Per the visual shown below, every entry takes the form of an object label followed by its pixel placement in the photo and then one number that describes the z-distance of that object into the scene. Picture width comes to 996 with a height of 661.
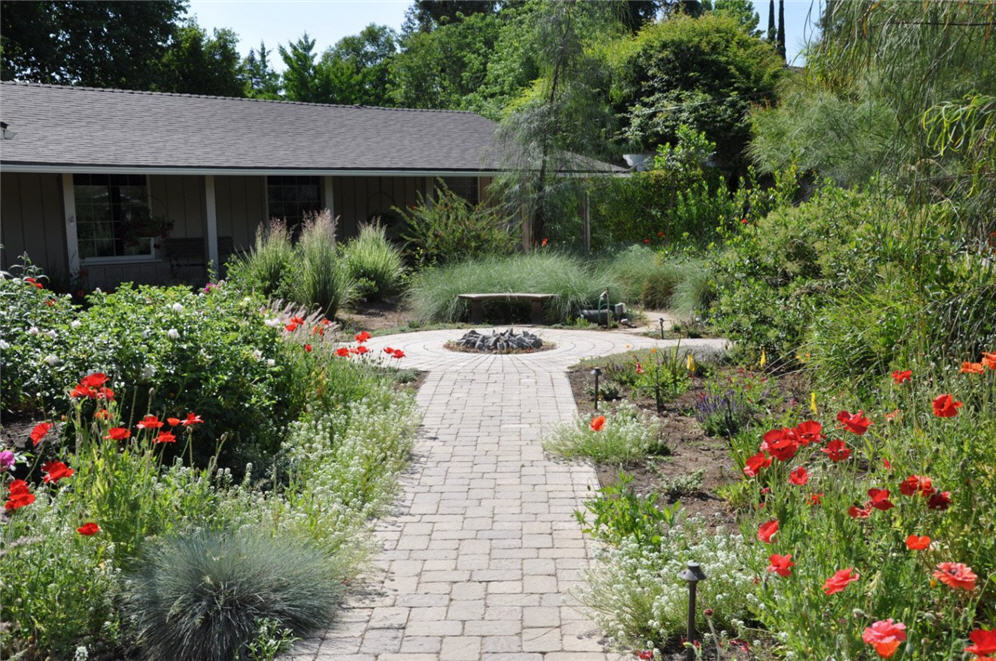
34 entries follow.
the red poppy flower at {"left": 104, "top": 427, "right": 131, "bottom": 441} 3.31
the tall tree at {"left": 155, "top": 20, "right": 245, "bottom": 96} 30.27
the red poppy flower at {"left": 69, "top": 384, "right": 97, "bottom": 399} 3.61
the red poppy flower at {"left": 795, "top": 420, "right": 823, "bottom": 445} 2.88
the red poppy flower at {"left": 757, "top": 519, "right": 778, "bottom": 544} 2.52
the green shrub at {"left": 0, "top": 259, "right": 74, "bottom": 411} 4.61
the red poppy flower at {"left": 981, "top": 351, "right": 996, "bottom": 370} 3.16
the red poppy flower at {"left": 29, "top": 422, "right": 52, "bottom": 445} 3.20
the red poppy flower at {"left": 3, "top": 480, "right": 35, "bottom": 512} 2.75
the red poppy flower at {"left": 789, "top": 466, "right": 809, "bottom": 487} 2.74
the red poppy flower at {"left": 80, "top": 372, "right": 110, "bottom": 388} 3.54
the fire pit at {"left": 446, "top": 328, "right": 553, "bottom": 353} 9.91
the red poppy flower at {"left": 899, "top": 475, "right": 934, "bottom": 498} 2.59
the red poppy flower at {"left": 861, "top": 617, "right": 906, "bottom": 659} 1.86
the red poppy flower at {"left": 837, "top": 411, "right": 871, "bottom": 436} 2.85
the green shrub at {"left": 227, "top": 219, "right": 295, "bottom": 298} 12.04
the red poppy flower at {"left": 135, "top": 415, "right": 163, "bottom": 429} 3.47
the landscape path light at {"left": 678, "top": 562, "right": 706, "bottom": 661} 2.71
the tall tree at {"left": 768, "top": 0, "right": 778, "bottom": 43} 35.46
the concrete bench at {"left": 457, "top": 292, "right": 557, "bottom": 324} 12.18
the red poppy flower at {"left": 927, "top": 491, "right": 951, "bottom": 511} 2.59
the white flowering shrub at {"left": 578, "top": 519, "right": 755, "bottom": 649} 3.22
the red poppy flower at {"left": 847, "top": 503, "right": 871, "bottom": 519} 2.59
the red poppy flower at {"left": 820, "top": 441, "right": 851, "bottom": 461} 2.84
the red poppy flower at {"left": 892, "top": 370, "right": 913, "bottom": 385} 3.52
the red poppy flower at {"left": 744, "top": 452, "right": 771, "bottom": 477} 2.84
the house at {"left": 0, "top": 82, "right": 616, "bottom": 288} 14.20
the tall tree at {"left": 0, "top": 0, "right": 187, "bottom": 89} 26.05
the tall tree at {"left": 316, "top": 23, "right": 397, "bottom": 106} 36.59
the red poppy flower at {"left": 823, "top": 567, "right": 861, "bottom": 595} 2.20
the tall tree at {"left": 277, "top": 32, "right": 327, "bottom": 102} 37.16
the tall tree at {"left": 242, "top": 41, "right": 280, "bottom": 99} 42.88
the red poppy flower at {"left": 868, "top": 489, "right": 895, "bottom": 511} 2.53
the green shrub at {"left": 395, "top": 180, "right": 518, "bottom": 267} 14.73
